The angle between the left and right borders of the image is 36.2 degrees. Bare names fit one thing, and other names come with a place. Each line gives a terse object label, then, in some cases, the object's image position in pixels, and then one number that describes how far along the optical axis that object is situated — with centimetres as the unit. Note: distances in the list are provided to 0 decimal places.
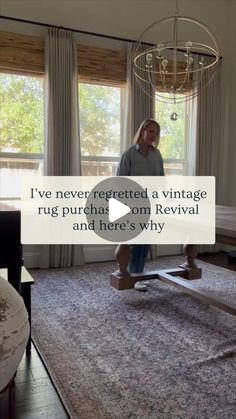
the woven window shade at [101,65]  393
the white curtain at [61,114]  375
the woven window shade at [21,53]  359
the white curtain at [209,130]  457
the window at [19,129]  374
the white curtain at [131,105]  413
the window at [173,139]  456
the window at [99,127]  407
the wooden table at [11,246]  150
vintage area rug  159
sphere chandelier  426
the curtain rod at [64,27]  364
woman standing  304
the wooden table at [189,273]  209
